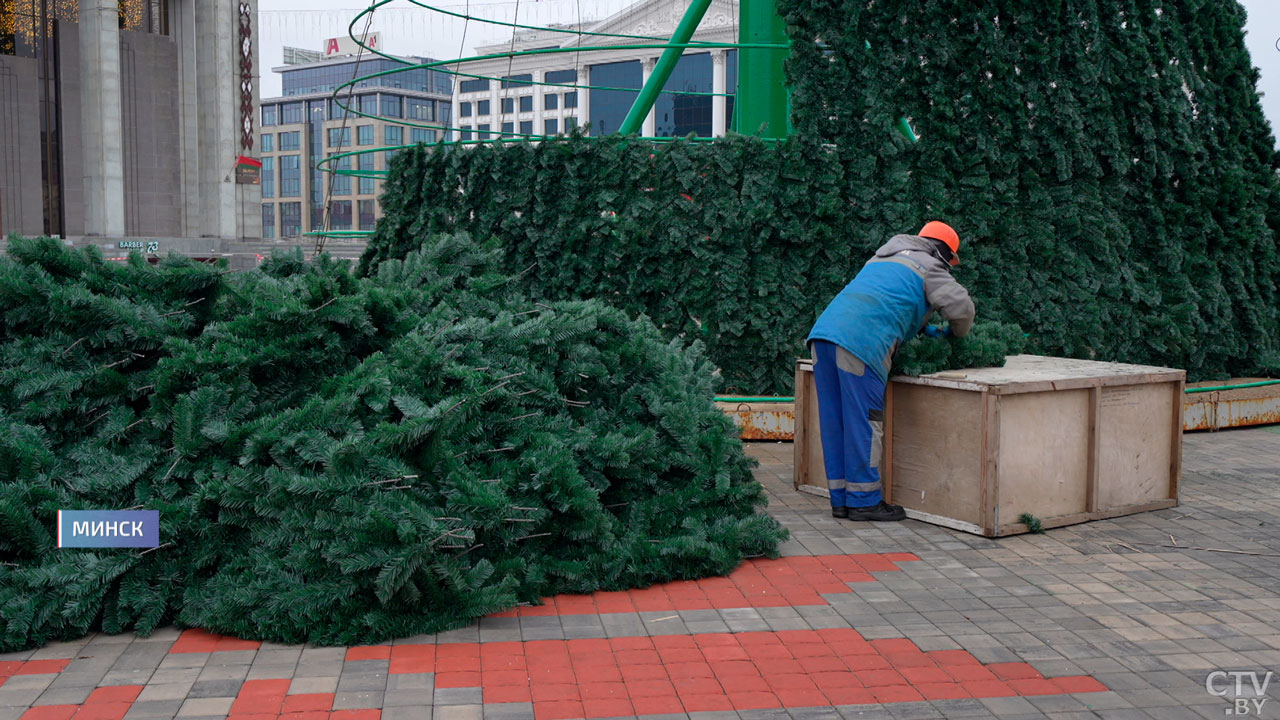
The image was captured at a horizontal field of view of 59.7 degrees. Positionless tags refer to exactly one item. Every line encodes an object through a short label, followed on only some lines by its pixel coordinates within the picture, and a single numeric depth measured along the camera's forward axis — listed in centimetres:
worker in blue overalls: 701
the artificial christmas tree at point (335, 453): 490
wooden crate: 673
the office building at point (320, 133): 9356
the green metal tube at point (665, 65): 1189
